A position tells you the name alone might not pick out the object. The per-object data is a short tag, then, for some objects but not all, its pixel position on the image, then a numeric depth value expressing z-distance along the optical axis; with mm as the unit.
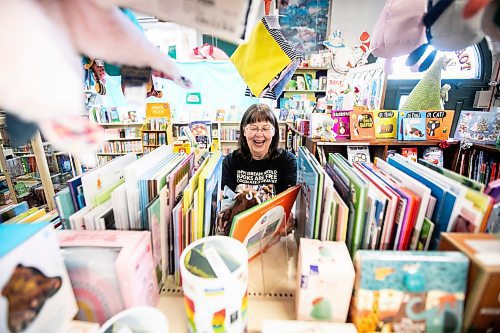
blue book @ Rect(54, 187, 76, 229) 704
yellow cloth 808
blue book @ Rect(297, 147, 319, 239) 713
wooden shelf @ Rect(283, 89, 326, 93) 4673
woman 1646
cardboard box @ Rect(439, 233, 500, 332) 485
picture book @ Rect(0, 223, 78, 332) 404
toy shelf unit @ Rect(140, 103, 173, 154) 4410
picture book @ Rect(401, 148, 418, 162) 2254
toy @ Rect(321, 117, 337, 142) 2232
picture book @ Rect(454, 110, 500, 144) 1932
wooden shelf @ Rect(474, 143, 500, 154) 1841
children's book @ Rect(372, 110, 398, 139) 2189
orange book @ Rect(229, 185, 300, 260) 686
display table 648
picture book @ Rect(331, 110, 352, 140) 2221
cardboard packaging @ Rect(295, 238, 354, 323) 571
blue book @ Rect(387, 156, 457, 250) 607
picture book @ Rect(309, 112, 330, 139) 2289
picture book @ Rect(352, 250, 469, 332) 528
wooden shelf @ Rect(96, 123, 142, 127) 4791
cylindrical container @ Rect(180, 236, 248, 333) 500
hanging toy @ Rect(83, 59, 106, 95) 808
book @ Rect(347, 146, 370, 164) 2279
